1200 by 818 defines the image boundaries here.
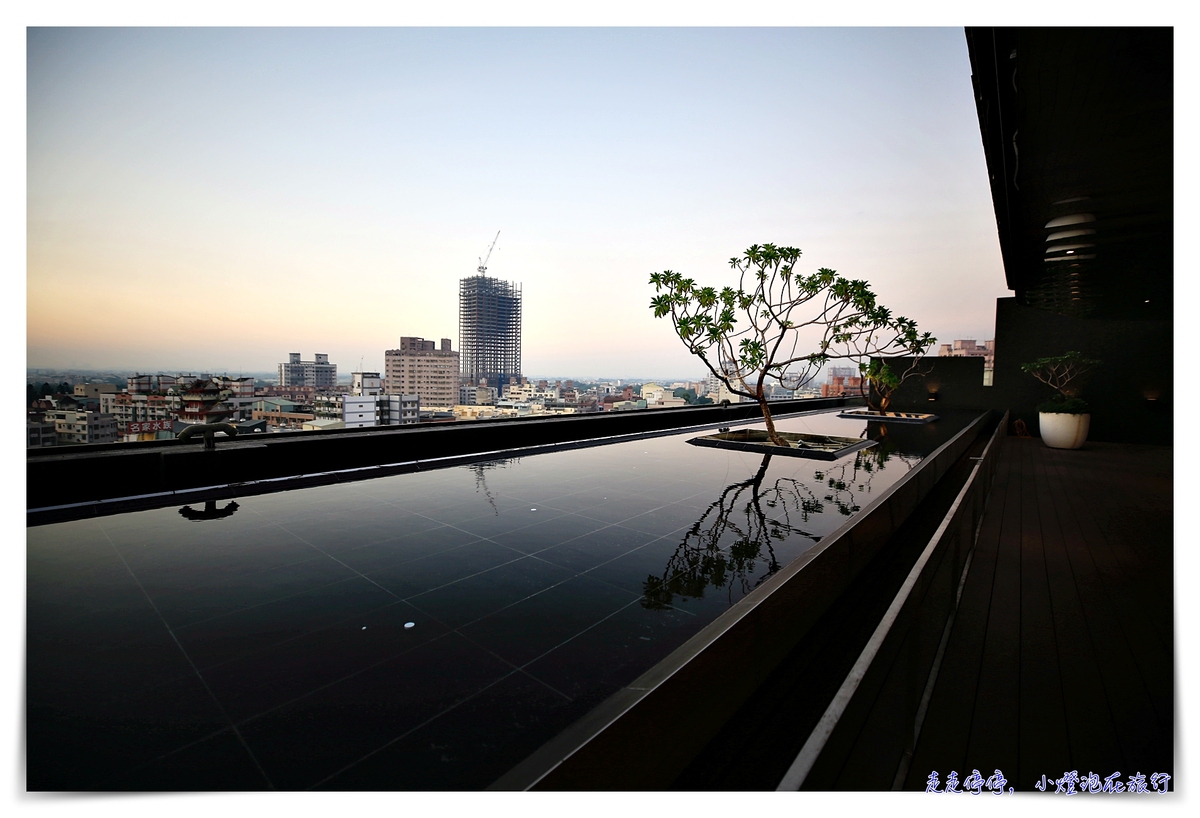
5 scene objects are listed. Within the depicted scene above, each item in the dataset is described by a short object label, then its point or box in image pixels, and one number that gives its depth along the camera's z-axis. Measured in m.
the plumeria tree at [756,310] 7.36
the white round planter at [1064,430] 8.72
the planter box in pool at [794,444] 6.67
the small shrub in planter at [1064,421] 8.71
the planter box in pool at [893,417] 12.62
